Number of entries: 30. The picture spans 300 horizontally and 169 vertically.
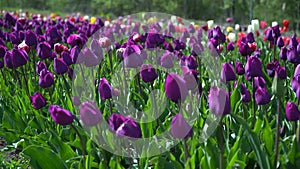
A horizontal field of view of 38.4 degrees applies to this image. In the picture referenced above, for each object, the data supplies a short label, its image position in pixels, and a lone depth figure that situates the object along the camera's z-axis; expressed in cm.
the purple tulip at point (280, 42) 346
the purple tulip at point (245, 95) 236
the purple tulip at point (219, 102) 162
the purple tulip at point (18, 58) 302
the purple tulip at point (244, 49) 310
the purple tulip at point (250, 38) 381
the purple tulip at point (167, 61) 268
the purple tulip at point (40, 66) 312
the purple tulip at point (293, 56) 274
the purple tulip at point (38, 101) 246
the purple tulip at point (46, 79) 268
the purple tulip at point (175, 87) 173
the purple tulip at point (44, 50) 331
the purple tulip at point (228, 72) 229
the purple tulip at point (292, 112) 171
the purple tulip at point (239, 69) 274
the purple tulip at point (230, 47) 378
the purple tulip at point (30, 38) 367
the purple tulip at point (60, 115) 176
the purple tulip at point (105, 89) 221
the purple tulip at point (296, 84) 178
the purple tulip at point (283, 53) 297
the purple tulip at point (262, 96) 208
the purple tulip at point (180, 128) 157
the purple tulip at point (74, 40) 361
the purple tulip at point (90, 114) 169
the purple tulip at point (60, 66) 275
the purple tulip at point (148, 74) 239
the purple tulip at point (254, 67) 218
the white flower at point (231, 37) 576
